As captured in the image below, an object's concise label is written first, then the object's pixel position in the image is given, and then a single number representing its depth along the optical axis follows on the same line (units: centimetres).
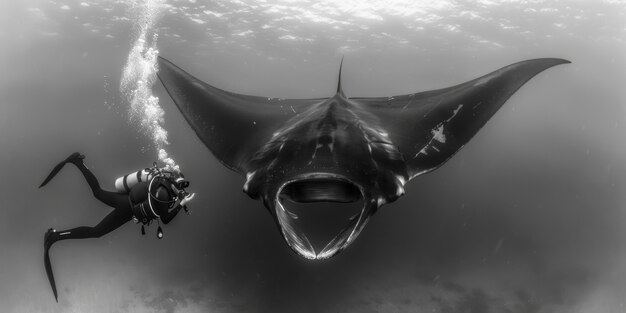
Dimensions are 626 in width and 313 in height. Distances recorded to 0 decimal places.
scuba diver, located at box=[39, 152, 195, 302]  593
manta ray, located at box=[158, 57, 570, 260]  280
